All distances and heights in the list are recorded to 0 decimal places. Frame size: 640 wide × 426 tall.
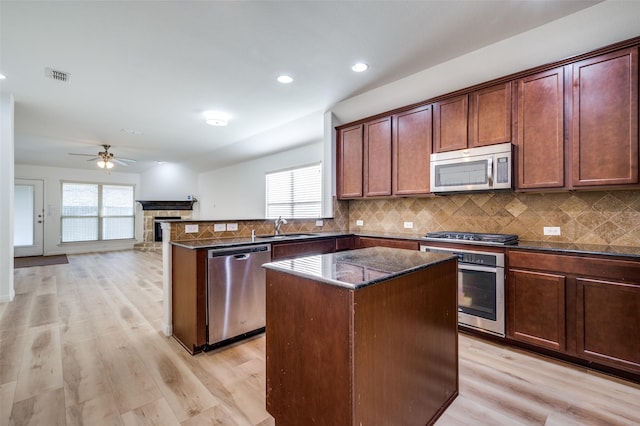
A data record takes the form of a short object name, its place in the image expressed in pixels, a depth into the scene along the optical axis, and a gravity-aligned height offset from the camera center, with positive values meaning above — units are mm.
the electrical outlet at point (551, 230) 2703 -161
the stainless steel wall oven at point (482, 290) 2553 -704
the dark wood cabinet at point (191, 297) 2428 -726
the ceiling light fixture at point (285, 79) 3232 +1499
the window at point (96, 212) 8562 +17
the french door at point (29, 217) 7797 -123
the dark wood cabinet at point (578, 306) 1994 -697
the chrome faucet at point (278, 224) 3539 -138
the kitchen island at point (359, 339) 1164 -579
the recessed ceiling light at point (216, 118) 4345 +1459
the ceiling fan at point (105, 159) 6035 +1140
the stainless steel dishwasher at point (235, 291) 2498 -709
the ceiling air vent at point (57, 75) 3004 +1449
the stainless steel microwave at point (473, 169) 2717 +437
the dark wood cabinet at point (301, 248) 2955 -391
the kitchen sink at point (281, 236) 3316 -275
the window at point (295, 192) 5352 +404
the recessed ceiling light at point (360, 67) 2941 +1495
